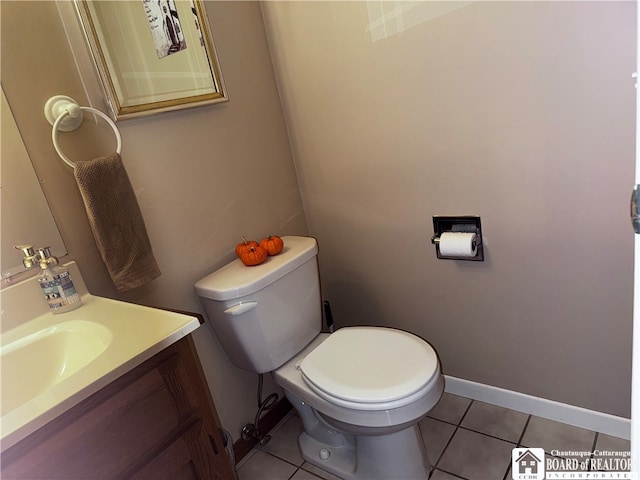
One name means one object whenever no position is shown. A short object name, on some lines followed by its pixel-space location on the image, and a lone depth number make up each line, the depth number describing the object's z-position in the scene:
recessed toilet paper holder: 1.44
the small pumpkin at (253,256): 1.43
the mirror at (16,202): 1.01
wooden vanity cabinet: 0.70
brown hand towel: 1.09
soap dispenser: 1.06
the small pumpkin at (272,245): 1.47
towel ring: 1.06
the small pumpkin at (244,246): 1.46
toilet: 1.21
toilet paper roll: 1.41
